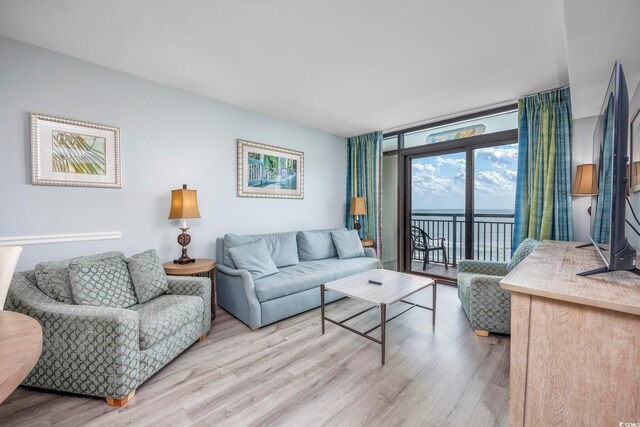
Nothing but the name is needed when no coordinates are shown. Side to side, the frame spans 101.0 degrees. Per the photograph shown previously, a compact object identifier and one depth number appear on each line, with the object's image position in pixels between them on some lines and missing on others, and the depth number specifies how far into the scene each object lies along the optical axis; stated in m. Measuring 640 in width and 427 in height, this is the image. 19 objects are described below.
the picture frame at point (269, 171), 3.52
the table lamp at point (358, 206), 4.46
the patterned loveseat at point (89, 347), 1.59
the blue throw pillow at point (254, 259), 2.82
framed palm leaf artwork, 2.18
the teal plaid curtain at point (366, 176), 4.54
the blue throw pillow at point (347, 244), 3.88
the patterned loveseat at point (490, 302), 2.31
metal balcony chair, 4.72
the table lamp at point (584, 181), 2.51
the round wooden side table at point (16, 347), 0.62
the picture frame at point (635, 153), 1.78
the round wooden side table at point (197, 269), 2.52
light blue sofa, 2.58
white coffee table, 2.12
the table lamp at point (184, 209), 2.64
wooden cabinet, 0.91
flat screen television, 1.08
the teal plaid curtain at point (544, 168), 2.84
